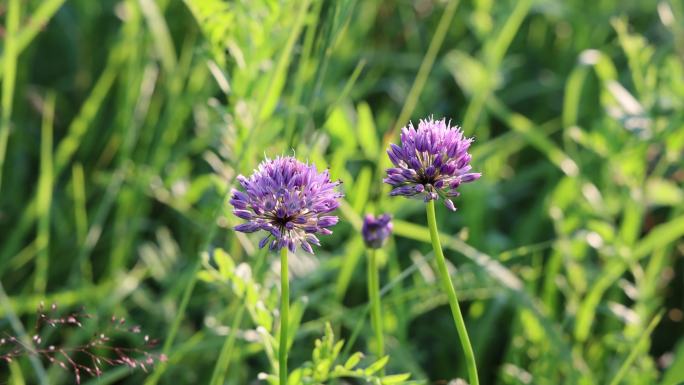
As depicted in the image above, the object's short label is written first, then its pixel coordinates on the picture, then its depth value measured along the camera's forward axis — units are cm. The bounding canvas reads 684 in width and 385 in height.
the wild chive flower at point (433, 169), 94
